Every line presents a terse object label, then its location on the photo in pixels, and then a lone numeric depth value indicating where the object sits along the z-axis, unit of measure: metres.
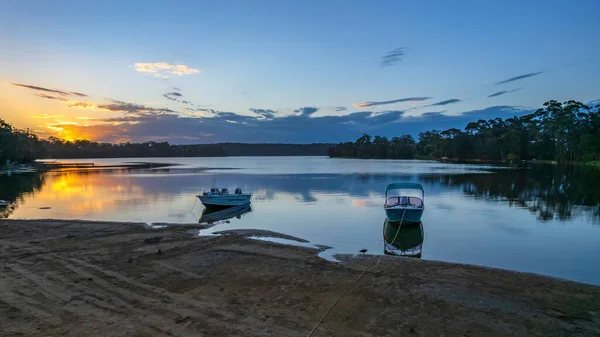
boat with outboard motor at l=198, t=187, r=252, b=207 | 23.61
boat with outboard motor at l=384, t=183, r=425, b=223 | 17.12
